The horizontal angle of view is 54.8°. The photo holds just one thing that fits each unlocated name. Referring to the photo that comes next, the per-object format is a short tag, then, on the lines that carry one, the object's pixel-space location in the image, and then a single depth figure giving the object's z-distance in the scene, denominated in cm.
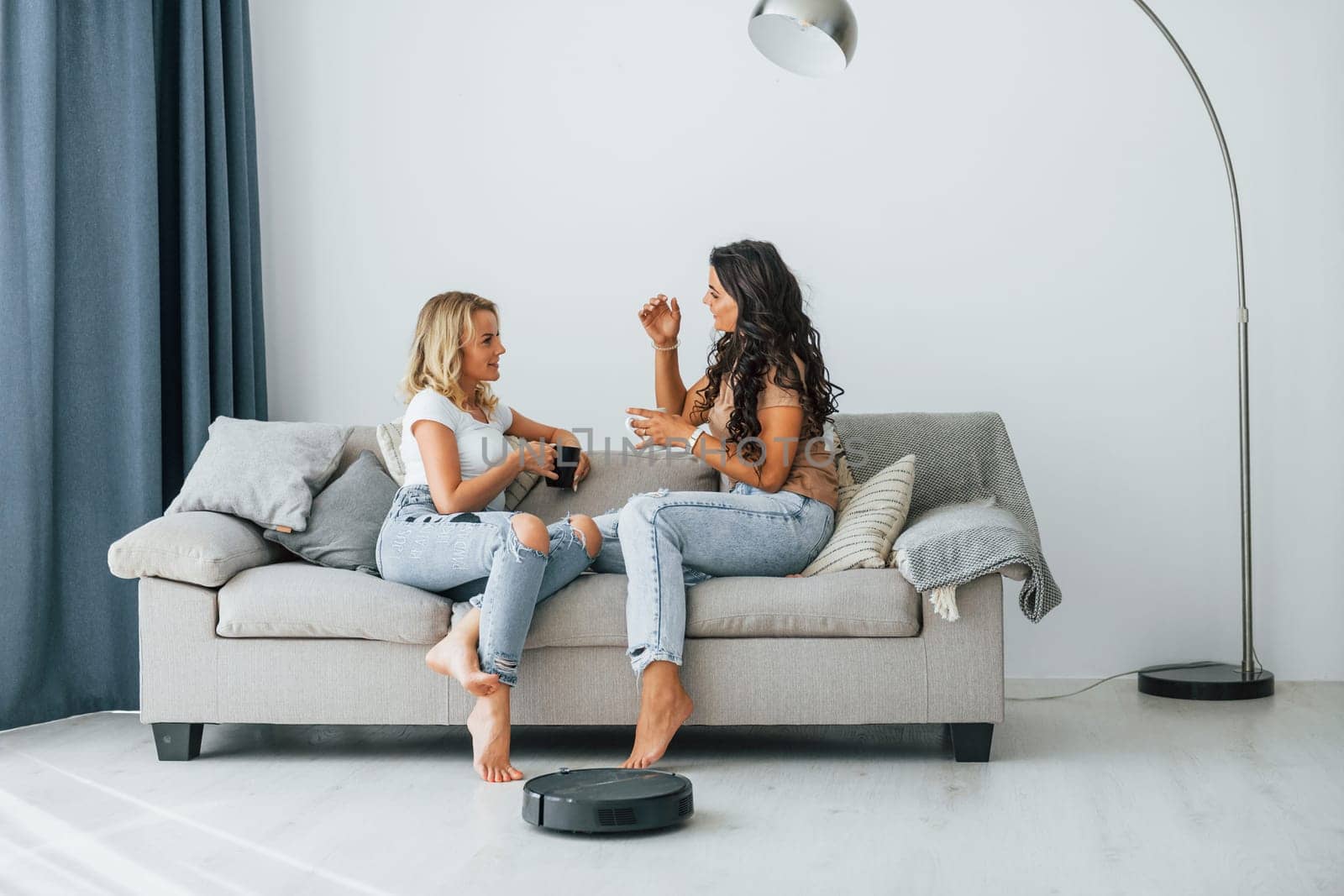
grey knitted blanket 256
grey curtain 310
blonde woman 255
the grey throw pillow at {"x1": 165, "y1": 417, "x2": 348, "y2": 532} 291
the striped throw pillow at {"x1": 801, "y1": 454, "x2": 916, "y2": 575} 272
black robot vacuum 210
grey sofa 262
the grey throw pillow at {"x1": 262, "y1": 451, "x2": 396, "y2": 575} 292
